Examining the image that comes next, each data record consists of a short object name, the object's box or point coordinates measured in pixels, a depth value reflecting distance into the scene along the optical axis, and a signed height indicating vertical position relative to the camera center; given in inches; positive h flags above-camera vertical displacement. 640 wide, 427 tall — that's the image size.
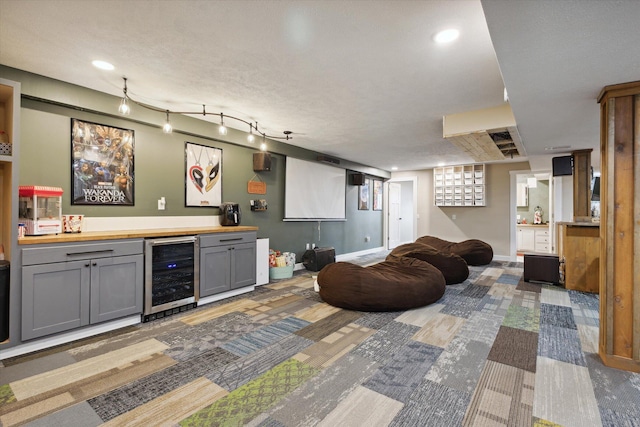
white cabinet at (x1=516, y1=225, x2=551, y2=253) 333.7 -26.5
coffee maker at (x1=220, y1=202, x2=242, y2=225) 178.1 +0.0
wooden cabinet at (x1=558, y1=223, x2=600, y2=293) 172.1 -23.8
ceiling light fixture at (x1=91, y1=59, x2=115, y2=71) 103.8 +52.5
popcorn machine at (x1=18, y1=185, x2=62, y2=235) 106.1 +1.2
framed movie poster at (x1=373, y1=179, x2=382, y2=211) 354.9 +23.6
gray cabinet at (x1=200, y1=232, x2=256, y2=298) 150.2 -26.1
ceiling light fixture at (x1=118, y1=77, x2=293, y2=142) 133.1 +51.5
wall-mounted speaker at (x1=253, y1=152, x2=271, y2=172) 201.0 +35.6
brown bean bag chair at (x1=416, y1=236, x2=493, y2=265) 257.1 -30.1
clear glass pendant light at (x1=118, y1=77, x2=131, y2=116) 117.0 +41.2
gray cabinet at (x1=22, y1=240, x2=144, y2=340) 98.3 -26.3
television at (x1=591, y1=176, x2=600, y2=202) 334.3 +30.0
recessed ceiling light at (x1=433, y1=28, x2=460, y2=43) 83.5 +51.6
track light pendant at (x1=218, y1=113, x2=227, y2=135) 149.5 +42.2
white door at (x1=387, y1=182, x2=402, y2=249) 379.2 +0.9
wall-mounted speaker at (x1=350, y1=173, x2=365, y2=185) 307.3 +37.6
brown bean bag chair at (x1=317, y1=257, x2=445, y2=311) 133.3 -33.6
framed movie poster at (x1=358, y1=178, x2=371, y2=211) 327.4 +20.7
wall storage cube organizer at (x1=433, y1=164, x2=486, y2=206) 305.3 +31.5
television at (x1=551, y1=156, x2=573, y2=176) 202.8 +34.8
